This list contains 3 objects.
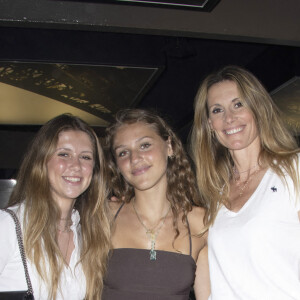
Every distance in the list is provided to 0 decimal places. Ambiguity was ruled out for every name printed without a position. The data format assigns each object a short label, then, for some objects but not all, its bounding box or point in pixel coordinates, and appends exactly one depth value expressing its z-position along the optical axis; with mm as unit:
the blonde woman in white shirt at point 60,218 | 1914
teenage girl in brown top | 2240
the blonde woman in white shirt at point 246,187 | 1806
